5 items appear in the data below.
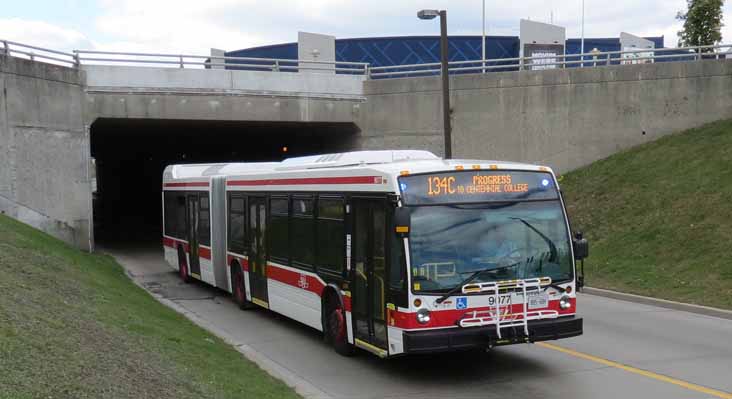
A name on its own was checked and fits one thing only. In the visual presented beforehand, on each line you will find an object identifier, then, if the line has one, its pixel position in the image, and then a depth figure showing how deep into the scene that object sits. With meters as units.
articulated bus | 8.80
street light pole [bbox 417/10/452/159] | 21.69
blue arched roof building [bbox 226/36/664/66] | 59.00
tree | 34.81
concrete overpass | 23.17
